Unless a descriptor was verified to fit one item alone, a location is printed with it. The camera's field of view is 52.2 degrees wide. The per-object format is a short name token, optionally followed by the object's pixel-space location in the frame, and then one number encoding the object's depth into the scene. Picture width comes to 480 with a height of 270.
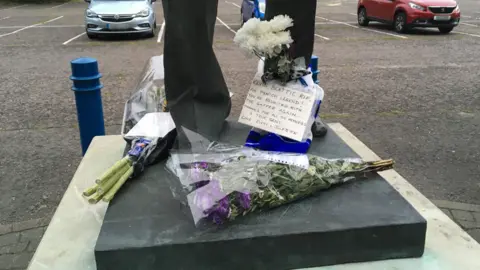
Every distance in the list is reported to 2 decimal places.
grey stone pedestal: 1.66
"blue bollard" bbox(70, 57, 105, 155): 3.00
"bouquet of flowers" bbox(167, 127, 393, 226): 1.75
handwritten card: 2.15
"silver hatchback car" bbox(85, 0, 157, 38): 11.04
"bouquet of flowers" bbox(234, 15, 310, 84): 2.04
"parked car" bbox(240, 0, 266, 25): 11.33
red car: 11.67
